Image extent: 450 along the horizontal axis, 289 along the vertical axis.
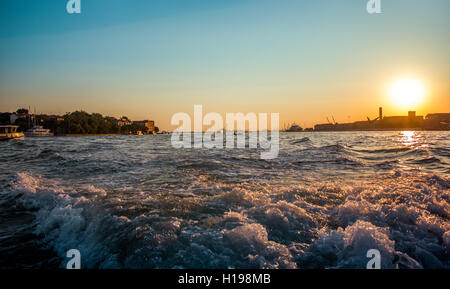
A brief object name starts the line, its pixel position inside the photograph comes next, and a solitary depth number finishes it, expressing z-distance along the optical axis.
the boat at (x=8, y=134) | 36.32
